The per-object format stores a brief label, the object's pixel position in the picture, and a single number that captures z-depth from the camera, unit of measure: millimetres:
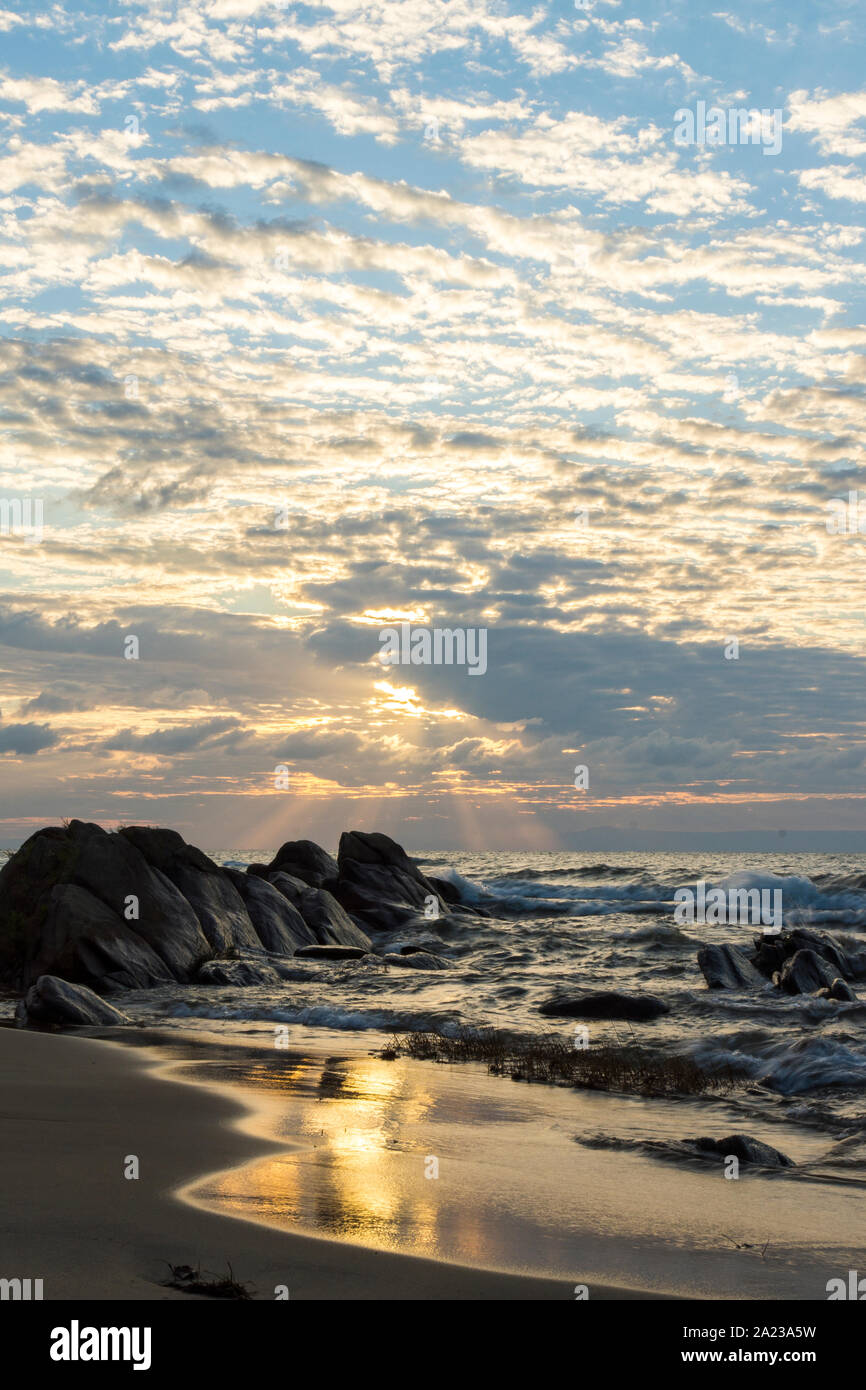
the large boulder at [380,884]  39031
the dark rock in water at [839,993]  21328
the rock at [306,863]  40219
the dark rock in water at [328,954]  28219
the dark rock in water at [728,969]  23953
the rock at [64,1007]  16531
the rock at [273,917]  28641
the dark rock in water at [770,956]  25594
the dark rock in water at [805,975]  23078
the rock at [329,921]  32188
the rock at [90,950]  21234
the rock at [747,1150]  9716
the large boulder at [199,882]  25812
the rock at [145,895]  23156
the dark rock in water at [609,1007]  20062
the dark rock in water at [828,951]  25969
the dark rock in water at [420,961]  28266
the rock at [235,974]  22797
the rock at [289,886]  34000
